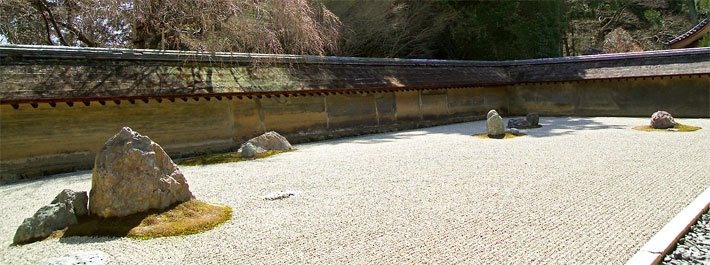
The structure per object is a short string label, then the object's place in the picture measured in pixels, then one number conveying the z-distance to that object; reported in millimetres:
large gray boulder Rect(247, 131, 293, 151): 10164
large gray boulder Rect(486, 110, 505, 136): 11367
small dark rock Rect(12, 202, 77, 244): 4289
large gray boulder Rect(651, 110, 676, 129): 11672
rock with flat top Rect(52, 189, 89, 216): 4641
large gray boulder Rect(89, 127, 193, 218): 4594
